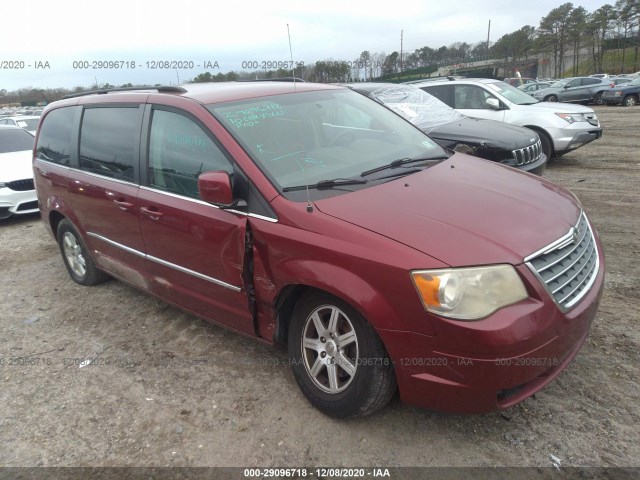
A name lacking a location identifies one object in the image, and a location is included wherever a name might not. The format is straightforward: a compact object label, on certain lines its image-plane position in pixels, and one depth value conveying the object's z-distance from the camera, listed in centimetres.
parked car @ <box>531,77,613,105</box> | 2420
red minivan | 219
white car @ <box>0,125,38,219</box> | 762
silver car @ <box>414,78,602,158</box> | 889
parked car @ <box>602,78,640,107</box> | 2256
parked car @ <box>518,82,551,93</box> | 2827
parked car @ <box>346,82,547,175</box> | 636
